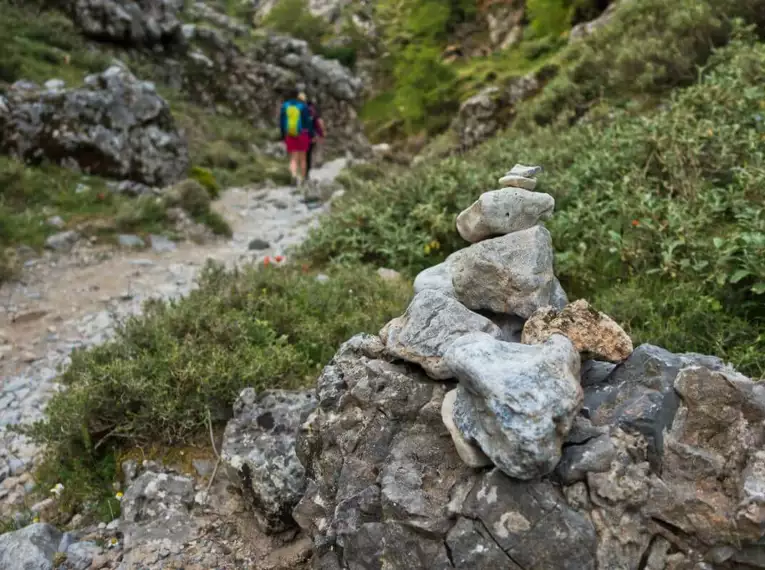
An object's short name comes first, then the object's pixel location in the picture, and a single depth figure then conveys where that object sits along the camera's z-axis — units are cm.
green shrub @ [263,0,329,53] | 3559
